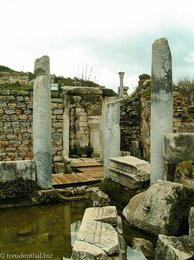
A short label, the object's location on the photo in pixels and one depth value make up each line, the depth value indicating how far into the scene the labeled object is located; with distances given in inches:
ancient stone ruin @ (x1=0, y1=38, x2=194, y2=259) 124.2
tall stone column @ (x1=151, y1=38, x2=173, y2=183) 180.6
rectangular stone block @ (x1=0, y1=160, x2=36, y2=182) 196.7
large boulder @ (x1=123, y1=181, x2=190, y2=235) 138.2
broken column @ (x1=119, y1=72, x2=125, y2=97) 549.4
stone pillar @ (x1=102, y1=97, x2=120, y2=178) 232.0
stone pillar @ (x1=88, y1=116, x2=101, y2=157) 431.4
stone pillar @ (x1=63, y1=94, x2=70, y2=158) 325.5
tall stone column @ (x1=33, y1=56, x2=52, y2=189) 205.7
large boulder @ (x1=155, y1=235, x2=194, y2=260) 103.1
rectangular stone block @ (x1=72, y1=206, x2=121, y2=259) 101.7
